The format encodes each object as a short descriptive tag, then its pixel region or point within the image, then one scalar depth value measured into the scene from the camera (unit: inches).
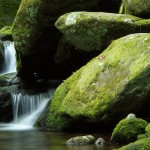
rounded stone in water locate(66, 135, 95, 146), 384.8
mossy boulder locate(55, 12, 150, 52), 532.1
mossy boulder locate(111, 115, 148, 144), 378.3
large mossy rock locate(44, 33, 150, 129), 423.2
